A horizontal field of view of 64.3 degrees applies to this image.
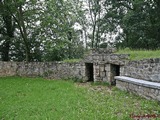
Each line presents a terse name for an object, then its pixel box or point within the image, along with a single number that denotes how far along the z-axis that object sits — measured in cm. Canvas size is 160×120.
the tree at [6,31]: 1198
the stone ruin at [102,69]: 458
